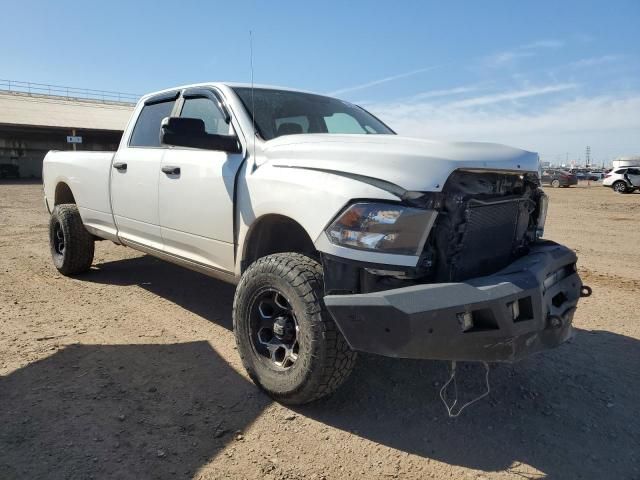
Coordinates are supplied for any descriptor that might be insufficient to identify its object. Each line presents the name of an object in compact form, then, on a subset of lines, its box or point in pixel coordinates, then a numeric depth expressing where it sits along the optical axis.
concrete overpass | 29.28
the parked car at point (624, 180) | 26.96
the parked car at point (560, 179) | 35.66
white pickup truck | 2.41
